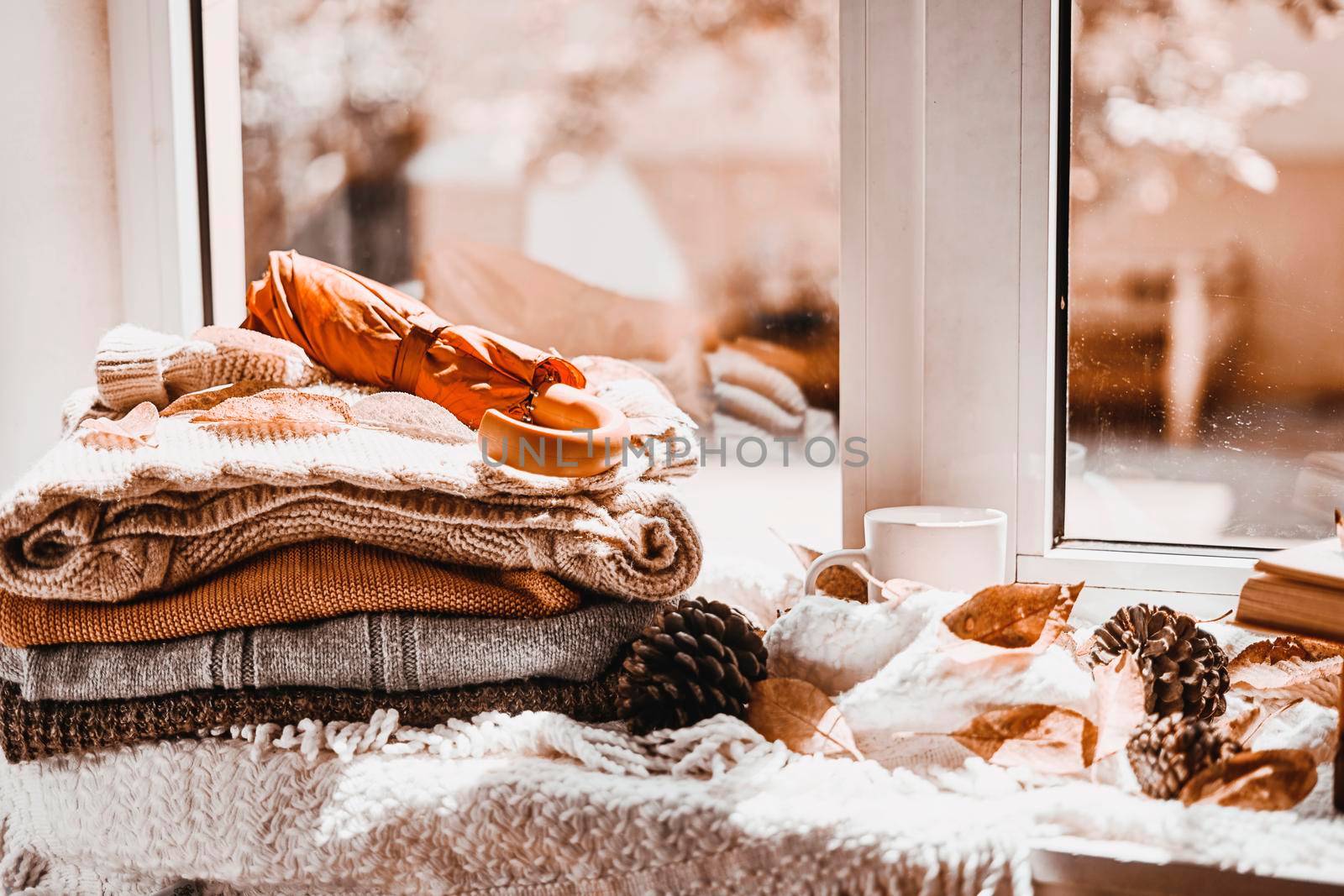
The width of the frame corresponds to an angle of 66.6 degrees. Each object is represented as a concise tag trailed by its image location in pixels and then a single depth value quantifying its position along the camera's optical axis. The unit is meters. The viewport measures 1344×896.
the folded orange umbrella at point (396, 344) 0.72
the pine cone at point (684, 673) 0.56
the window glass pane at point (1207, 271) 0.77
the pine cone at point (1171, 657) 0.57
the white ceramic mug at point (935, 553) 0.74
